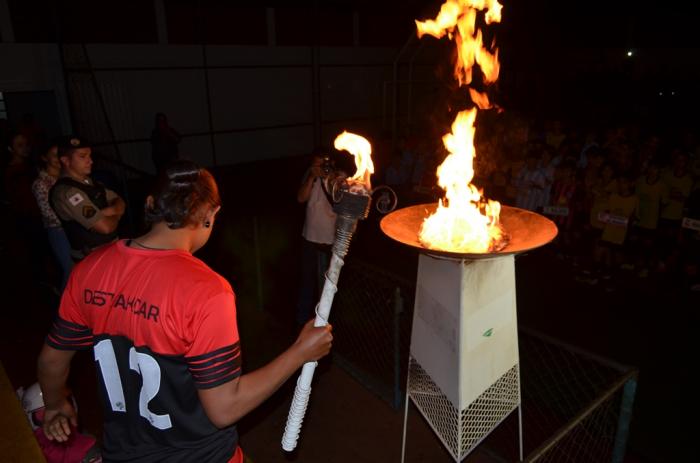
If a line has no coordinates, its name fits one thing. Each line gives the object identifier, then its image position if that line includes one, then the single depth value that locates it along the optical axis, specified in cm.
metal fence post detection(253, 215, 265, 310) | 626
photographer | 565
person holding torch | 190
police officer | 473
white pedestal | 298
